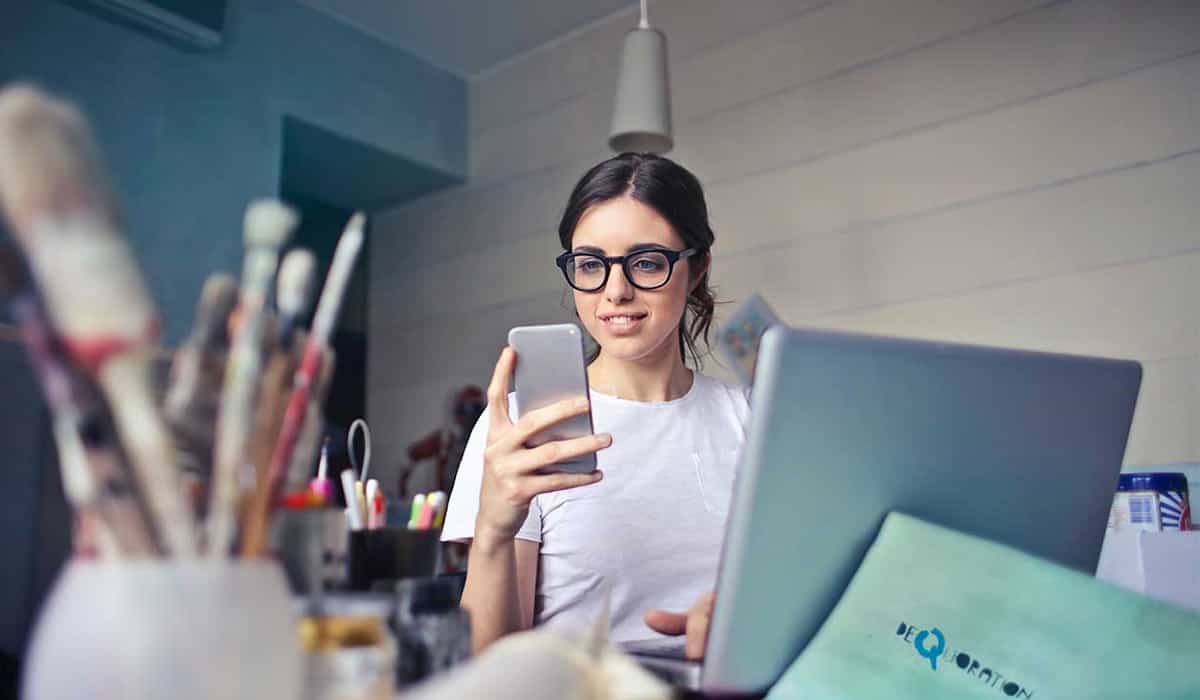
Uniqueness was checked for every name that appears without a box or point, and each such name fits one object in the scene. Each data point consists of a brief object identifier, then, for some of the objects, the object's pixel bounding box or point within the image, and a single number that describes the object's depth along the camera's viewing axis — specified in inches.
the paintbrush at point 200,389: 17.6
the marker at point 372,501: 35.9
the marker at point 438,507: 32.7
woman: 53.9
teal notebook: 25.4
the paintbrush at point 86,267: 15.1
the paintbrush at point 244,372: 17.0
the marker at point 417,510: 33.6
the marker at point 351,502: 33.6
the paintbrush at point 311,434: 18.8
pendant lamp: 99.9
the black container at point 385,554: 27.3
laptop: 25.1
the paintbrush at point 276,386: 17.7
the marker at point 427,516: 32.2
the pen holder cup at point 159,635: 15.3
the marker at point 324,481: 32.1
